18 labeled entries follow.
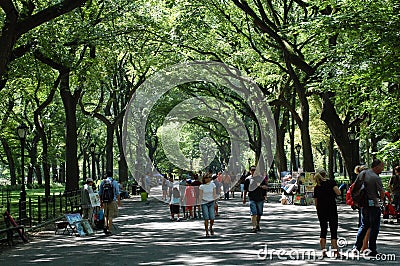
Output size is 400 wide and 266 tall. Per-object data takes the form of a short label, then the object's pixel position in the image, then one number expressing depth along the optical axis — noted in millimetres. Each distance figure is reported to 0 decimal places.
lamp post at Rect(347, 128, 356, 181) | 34744
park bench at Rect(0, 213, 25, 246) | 17016
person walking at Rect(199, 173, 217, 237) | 16984
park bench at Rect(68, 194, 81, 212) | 28488
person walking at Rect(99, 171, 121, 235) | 19297
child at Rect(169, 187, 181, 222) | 23156
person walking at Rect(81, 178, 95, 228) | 20547
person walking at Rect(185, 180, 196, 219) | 23714
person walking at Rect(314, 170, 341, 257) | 11836
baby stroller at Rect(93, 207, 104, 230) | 20234
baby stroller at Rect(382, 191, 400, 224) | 19547
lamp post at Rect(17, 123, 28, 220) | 19842
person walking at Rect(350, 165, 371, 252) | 11812
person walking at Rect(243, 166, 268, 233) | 17547
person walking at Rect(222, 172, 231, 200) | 39219
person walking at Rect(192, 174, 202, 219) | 23066
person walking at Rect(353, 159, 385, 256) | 11570
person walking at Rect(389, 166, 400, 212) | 19530
